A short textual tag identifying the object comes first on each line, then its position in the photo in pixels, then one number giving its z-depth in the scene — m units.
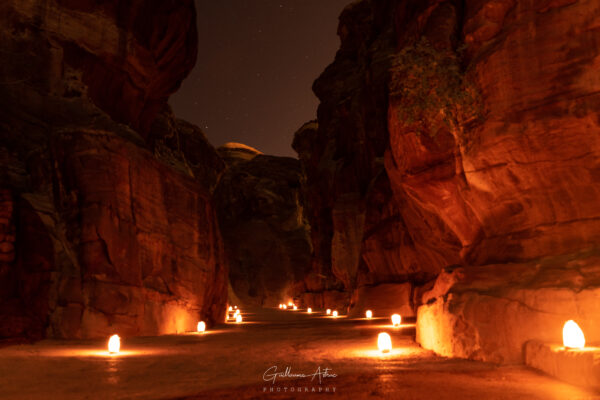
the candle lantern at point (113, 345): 9.09
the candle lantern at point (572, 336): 5.20
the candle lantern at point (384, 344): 8.46
